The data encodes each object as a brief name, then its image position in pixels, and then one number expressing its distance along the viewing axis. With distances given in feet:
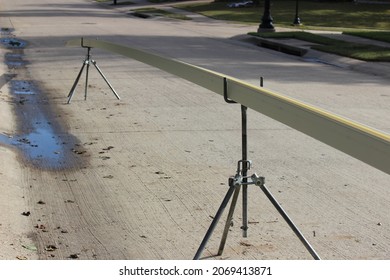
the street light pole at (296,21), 120.42
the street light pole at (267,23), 105.19
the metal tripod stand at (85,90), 45.88
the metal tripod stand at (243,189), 17.40
